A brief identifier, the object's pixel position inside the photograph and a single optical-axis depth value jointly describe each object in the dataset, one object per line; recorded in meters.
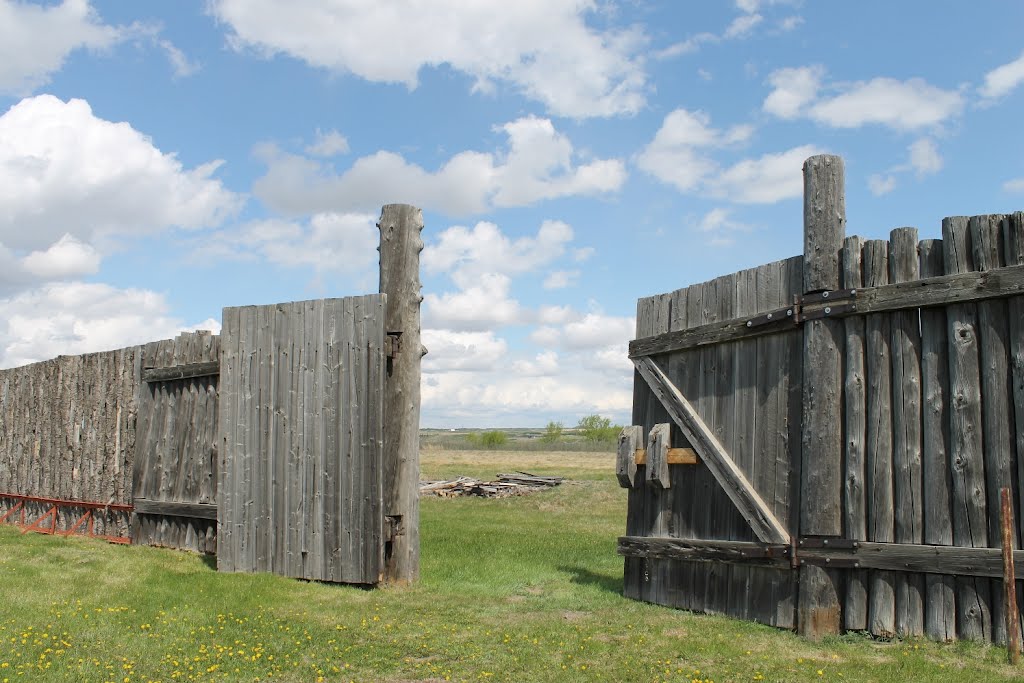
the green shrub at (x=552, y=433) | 112.44
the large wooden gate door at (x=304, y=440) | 9.58
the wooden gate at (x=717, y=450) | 7.86
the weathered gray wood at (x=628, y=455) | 9.14
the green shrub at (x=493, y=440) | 110.12
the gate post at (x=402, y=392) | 9.57
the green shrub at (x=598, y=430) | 103.06
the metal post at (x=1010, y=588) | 6.19
